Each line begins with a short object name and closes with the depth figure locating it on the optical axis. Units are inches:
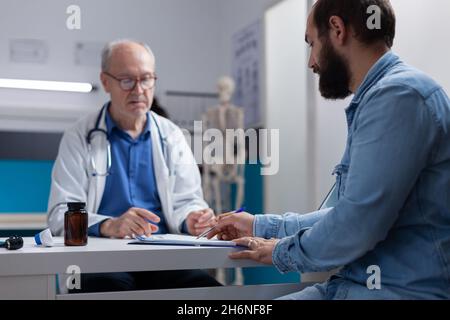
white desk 43.5
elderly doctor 70.3
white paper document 49.8
